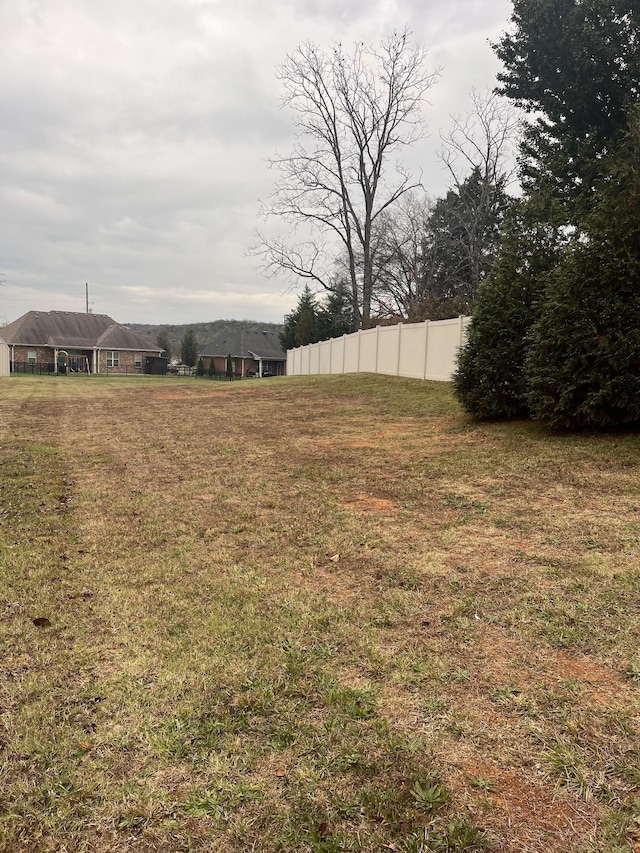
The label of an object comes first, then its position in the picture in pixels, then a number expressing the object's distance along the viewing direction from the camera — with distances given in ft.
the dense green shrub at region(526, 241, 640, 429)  21.75
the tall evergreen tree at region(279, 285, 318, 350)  142.92
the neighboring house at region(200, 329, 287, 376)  167.32
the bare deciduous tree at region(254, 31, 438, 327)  85.81
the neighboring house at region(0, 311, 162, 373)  137.80
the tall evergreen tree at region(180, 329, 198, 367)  171.12
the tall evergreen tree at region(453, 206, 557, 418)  27.66
